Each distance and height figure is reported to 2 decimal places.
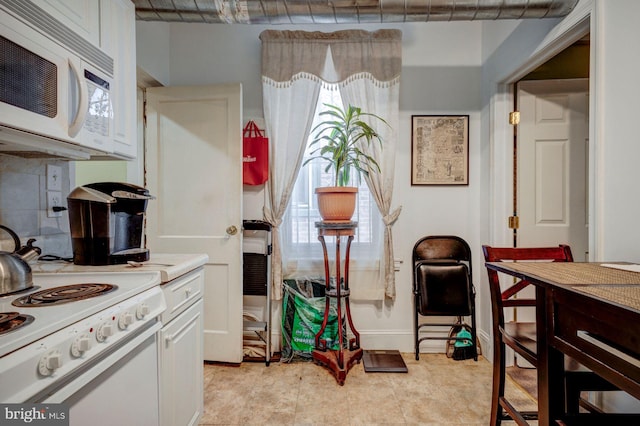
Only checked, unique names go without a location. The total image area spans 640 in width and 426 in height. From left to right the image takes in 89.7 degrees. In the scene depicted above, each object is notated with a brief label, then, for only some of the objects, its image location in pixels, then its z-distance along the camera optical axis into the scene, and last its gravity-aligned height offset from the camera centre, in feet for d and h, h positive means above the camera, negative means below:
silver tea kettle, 3.26 -0.67
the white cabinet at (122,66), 4.86 +2.31
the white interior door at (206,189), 8.00 +0.51
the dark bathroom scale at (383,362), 7.66 -3.83
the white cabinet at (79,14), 3.82 +2.48
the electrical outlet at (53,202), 5.18 +0.12
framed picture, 8.77 +1.76
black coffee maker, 4.61 -0.22
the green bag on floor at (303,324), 8.11 -2.92
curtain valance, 8.50 +4.08
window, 8.70 -0.22
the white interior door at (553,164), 7.74 +1.06
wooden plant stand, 7.39 -2.75
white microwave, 3.25 +1.44
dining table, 2.72 -1.10
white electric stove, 2.22 -1.09
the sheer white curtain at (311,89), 8.49 +3.18
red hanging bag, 8.51 +1.29
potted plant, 7.54 +1.38
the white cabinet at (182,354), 4.31 -2.14
